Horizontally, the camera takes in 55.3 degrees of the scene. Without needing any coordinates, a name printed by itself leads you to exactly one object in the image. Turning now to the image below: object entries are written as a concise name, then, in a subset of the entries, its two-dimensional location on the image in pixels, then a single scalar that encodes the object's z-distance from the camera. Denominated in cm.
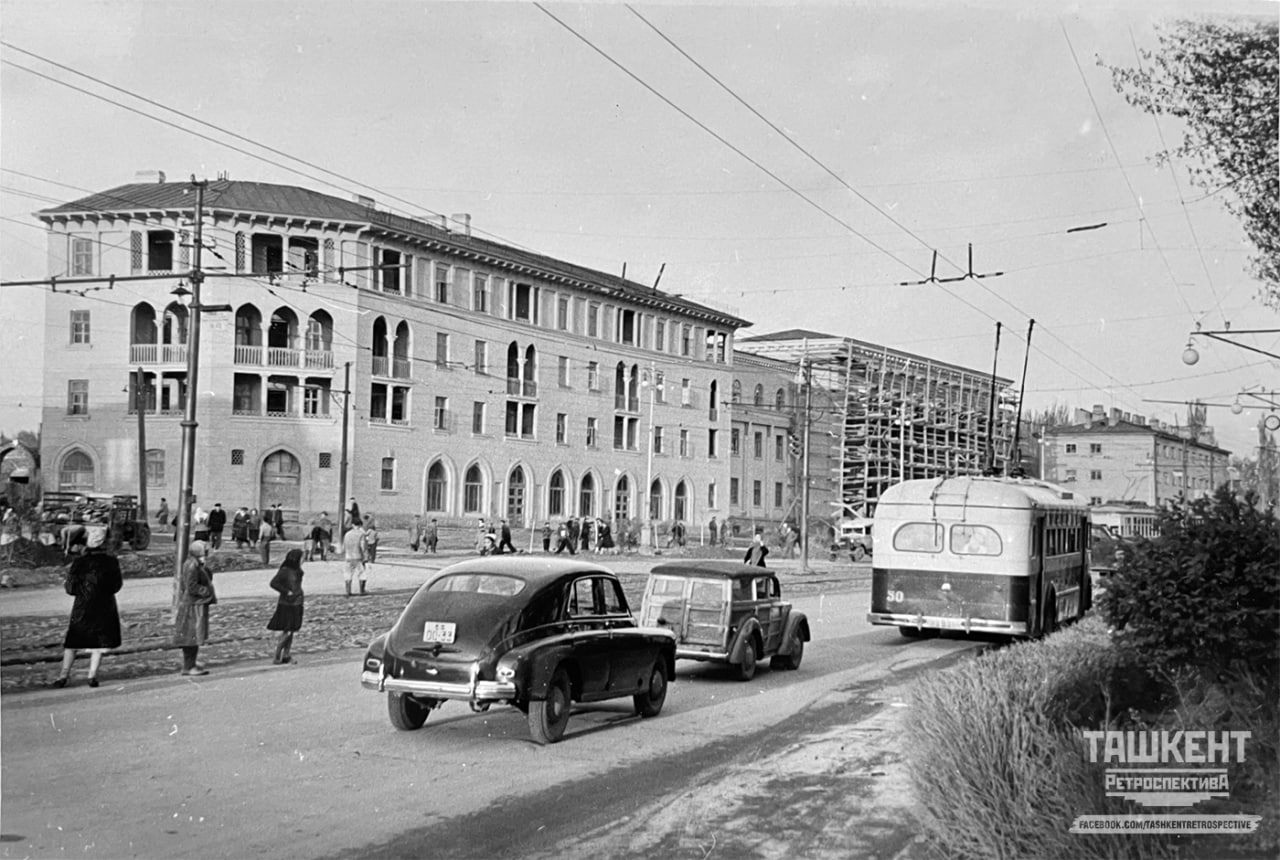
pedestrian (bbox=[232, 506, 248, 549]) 3872
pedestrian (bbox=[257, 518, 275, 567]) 3372
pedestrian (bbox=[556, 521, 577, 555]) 4725
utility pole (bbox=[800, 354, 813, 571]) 4472
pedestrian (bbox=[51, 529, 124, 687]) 1347
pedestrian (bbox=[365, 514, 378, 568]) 3247
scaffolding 5028
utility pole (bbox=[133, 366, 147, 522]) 2172
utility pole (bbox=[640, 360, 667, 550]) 5599
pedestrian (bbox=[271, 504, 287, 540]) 4213
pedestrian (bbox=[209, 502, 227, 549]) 3644
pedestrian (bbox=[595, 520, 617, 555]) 5156
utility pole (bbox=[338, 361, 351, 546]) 3491
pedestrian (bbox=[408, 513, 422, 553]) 4575
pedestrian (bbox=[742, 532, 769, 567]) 2420
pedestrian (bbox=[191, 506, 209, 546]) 3590
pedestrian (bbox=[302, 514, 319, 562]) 3797
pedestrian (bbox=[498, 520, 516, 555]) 4158
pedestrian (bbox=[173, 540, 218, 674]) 1488
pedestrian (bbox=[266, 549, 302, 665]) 1577
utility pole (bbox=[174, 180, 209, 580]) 2036
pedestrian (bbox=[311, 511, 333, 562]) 3712
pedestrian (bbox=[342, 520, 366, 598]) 2648
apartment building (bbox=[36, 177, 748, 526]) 2973
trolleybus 1997
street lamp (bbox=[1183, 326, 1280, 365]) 1253
